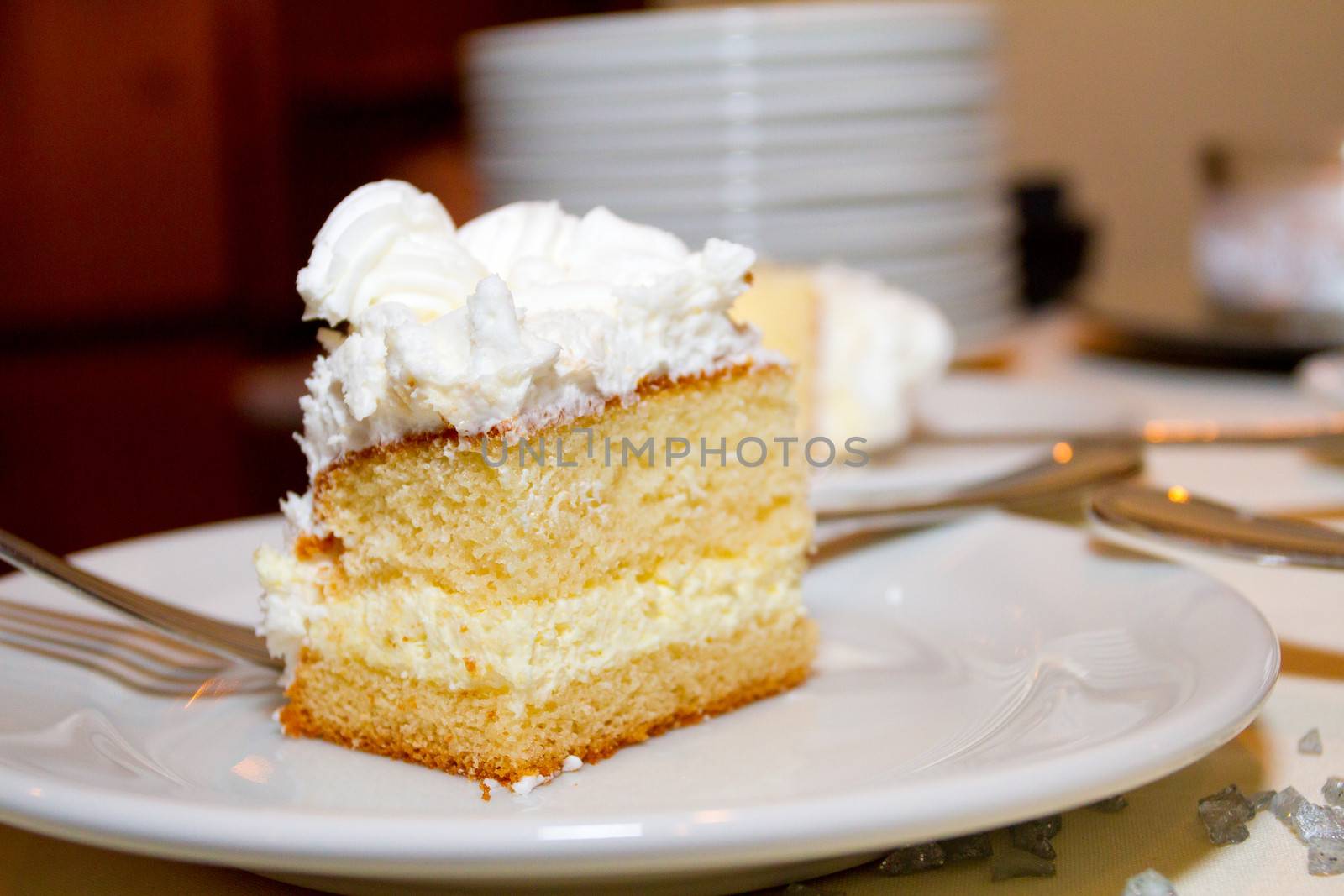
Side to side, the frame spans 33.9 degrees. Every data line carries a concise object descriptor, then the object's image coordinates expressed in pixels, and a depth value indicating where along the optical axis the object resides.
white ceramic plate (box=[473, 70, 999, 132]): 0.60
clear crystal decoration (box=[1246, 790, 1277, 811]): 0.33
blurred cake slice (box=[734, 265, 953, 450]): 0.51
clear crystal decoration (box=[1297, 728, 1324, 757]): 0.35
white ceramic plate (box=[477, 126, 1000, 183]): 0.60
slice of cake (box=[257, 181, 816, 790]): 0.35
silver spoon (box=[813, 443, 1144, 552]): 0.43
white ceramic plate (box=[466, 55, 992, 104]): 0.59
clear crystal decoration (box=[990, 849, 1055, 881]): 0.32
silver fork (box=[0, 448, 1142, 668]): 0.36
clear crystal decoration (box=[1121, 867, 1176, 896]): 0.31
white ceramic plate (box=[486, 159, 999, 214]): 0.61
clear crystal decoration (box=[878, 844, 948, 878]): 0.32
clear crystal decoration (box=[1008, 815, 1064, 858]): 0.32
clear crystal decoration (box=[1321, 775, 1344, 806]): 0.33
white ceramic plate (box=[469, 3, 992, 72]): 0.59
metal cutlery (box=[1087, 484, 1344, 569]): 0.38
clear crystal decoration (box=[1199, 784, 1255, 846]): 0.33
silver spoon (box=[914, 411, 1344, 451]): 0.49
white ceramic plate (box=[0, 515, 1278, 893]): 0.29
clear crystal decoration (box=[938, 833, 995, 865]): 0.32
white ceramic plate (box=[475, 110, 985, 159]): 0.60
